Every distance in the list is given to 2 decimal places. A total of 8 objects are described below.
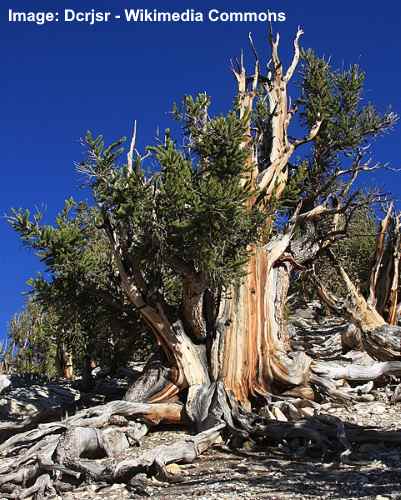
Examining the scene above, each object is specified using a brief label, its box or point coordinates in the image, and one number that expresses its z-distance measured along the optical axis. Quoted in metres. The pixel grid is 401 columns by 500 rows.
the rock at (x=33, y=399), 8.81
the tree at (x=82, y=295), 7.94
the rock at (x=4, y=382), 10.37
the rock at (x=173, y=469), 5.54
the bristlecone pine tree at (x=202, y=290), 6.34
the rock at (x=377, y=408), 7.19
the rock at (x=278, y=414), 6.80
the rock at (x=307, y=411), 6.88
